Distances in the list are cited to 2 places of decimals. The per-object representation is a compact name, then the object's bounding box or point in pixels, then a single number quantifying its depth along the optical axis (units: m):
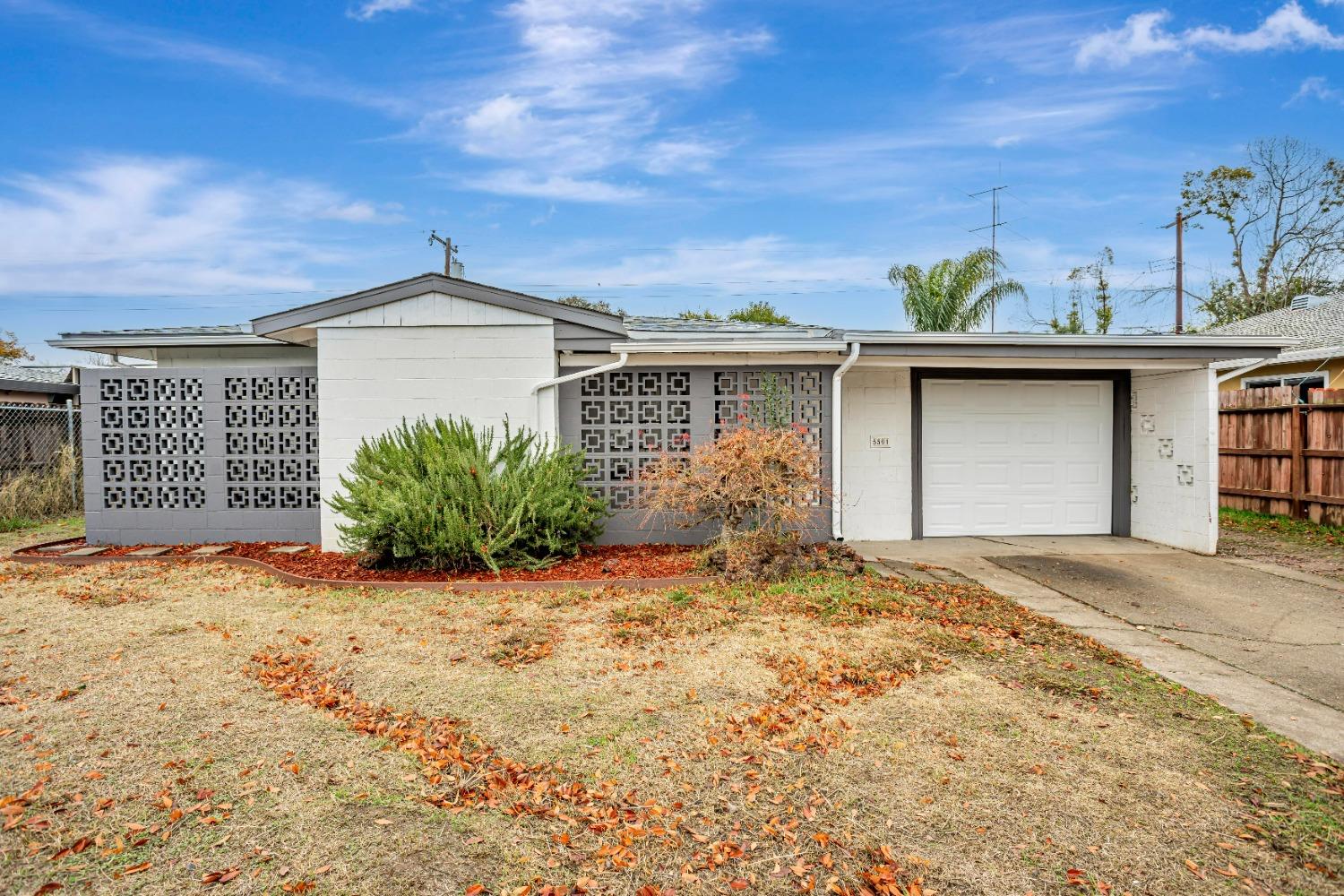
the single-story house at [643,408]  7.82
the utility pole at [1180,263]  22.48
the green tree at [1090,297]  25.78
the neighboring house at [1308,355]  12.05
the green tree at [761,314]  28.11
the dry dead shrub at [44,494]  10.90
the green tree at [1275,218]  20.56
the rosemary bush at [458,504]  6.66
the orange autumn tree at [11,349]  25.08
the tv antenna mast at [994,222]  16.53
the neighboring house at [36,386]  13.30
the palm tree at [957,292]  18.53
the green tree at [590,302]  27.62
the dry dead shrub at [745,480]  6.73
